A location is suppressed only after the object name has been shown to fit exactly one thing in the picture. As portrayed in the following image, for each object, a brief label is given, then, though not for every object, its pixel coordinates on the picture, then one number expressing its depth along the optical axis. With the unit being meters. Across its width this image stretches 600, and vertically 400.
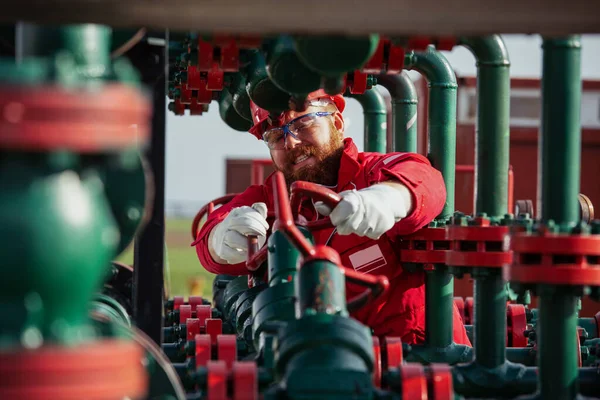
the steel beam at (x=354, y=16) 2.94
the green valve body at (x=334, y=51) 3.62
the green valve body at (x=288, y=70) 4.00
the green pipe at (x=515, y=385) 4.68
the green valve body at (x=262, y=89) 5.09
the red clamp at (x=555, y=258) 3.72
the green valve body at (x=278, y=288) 4.80
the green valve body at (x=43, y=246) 2.48
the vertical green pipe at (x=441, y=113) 6.39
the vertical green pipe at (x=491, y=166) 4.83
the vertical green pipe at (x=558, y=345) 3.85
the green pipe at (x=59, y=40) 3.01
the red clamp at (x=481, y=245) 4.79
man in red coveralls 6.11
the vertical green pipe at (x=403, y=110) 7.51
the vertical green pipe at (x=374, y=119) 8.38
